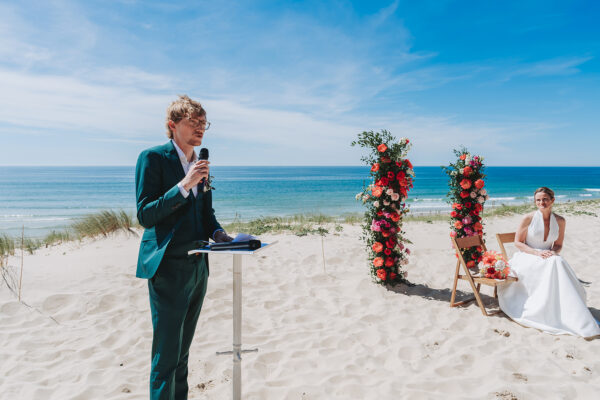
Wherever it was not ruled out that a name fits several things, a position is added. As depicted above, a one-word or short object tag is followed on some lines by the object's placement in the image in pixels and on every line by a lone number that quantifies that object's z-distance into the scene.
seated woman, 4.11
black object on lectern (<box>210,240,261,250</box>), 1.92
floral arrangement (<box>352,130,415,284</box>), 5.54
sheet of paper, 1.98
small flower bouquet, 4.68
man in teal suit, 1.99
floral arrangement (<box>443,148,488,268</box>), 6.58
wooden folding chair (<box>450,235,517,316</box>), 4.65
